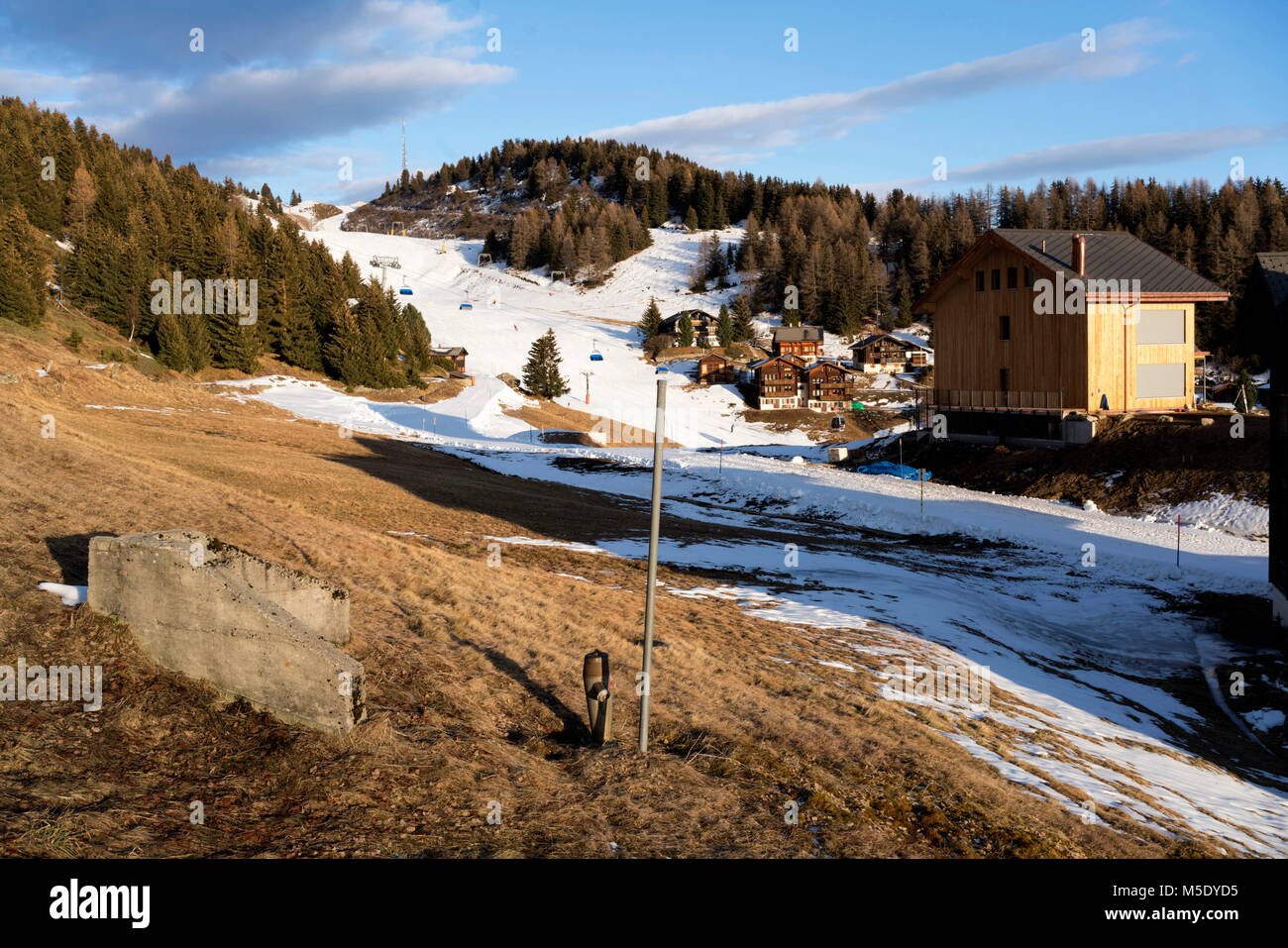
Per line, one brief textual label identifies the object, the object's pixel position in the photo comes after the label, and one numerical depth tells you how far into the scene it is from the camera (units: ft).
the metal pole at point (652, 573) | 25.79
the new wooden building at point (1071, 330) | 123.44
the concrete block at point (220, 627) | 27.40
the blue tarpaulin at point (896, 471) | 136.05
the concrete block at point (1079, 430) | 119.14
